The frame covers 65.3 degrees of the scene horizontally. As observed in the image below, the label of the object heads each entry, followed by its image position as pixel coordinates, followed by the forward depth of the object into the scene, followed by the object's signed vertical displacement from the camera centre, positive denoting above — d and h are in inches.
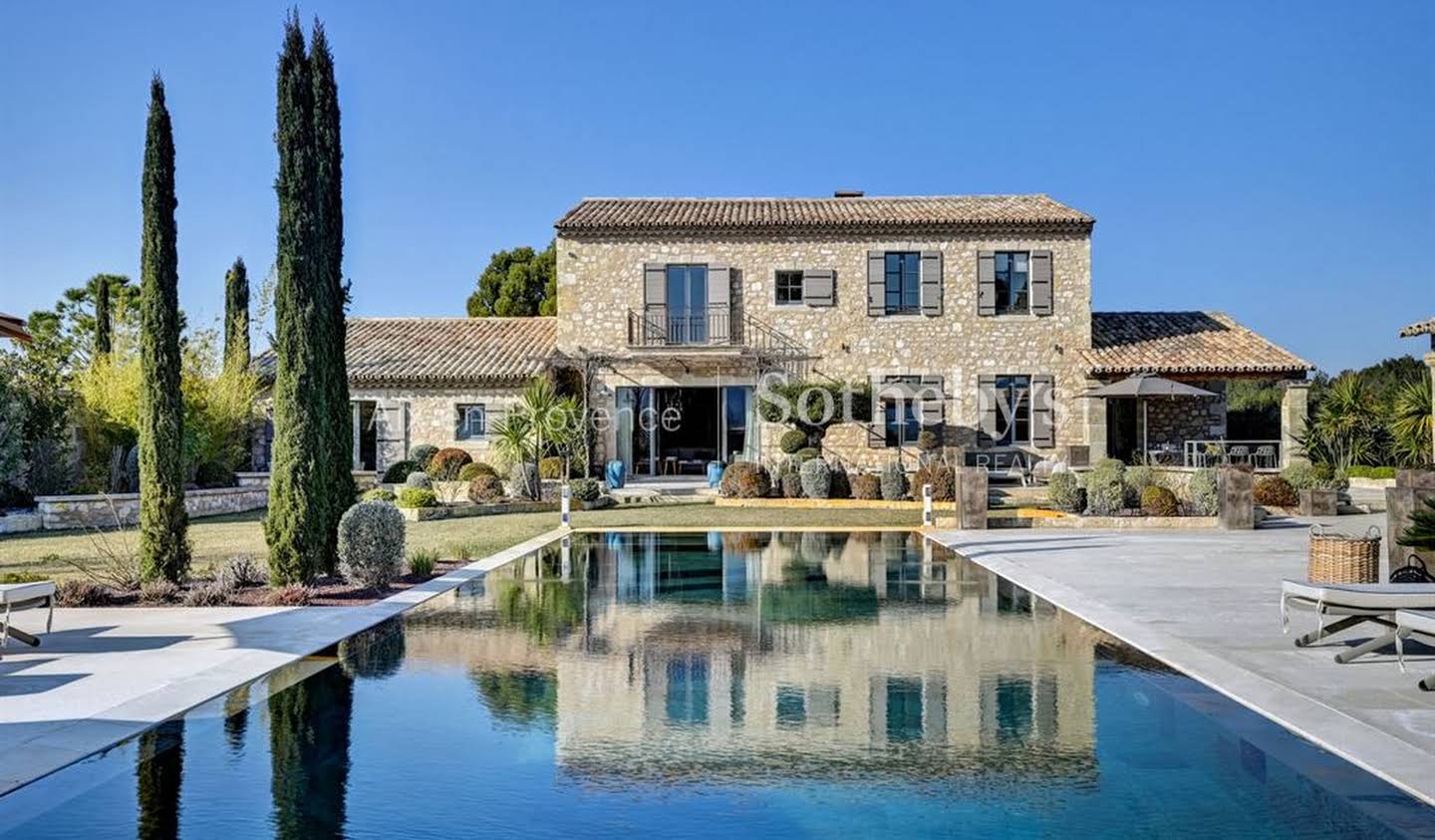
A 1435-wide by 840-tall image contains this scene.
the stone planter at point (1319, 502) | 757.9 -42.2
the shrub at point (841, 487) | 895.7 -35.7
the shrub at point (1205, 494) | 702.5 -33.7
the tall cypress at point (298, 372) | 420.5 +28.0
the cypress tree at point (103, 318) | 990.7 +115.3
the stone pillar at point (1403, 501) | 362.6 -20.2
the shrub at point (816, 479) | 880.9 -28.8
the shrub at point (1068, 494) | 743.7 -35.6
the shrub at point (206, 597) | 386.3 -52.5
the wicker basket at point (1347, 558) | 358.0 -38.1
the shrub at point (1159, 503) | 701.3 -38.8
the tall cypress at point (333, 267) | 439.5 +70.2
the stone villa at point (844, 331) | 1034.7 +103.9
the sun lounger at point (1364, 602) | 276.7 -40.6
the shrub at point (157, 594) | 393.7 -52.4
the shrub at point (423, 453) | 994.7 -8.1
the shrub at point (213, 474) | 925.2 -24.2
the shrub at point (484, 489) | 870.4 -35.2
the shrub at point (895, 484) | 869.8 -32.6
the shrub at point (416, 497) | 795.4 -37.8
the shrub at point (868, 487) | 878.4 -35.1
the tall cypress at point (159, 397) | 412.8 +18.1
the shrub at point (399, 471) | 963.3 -23.2
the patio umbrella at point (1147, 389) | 881.5 +42.4
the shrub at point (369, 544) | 417.4 -37.0
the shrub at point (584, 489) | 876.0 -35.6
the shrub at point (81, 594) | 389.4 -52.1
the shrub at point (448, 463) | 930.1 -16.3
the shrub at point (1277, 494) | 784.9 -37.6
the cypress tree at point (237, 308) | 1106.0 +139.4
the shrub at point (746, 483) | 888.3 -32.0
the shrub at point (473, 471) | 887.2 -21.5
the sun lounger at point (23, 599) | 297.7 -42.4
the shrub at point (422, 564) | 465.7 -50.1
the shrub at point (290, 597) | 388.2 -53.1
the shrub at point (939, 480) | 855.1 -29.3
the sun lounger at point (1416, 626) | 243.2 -41.1
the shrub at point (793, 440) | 975.0 +2.0
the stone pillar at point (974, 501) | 676.1 -35.7
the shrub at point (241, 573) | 416.9 -48.3
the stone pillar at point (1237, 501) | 664.4 -36.0
